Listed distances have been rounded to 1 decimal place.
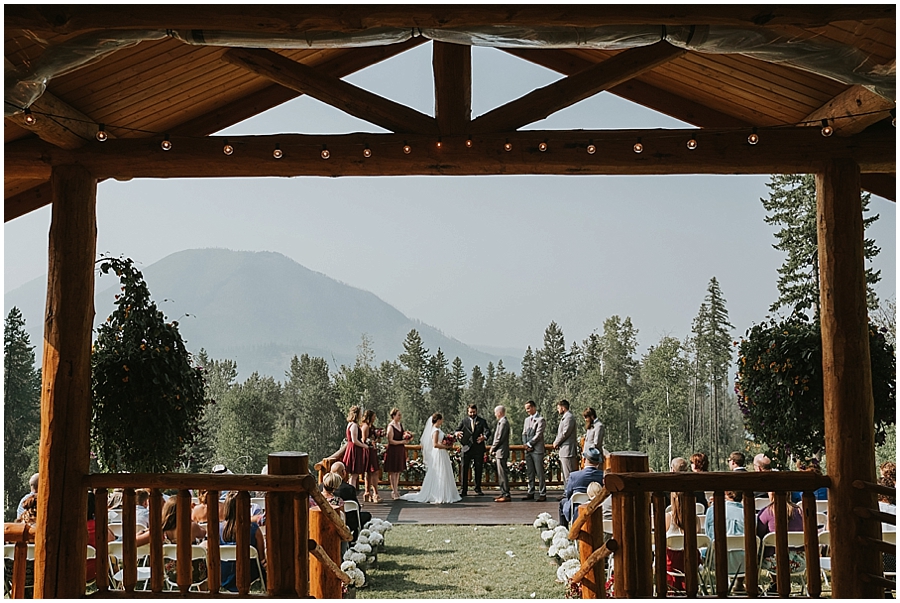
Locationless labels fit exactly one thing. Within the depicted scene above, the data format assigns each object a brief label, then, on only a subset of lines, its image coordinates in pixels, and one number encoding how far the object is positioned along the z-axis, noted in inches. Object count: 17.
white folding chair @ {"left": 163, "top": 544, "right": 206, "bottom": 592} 211.9
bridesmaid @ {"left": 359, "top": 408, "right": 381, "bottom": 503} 401.7
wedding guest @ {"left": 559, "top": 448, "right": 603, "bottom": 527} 282.7
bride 399.5
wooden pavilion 178.9
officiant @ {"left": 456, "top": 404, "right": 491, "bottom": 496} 405.4
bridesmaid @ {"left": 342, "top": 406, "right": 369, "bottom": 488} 394.9
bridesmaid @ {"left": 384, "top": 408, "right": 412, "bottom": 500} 412.5
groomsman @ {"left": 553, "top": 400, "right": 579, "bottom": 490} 383.6
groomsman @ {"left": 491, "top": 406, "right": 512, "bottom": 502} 395.9
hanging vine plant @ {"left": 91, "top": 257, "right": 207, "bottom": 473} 202.4
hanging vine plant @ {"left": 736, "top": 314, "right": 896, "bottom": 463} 210.4
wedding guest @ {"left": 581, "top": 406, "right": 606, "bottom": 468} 373.7
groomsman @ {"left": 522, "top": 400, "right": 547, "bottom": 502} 387.2
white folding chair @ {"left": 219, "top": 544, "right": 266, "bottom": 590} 200.4
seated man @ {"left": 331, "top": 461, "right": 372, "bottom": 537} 283.6
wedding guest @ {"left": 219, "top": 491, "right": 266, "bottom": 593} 215.3
